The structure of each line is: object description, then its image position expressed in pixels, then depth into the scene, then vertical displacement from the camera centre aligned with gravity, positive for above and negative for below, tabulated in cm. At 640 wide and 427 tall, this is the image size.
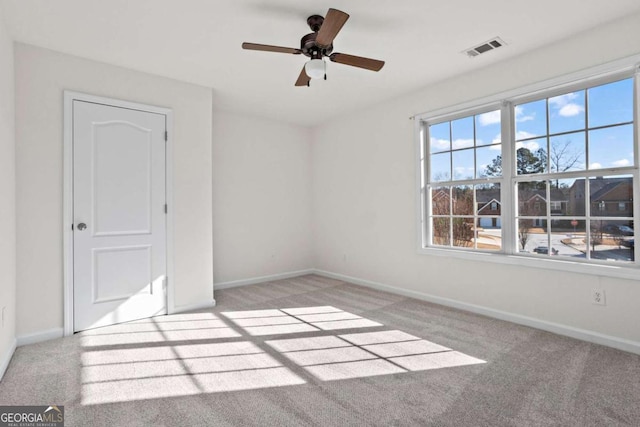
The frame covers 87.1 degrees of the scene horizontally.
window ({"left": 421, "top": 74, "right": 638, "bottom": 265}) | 278 +37
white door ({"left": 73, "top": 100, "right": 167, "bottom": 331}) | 316 +2
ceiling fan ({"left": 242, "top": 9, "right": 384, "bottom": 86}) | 239 +126
